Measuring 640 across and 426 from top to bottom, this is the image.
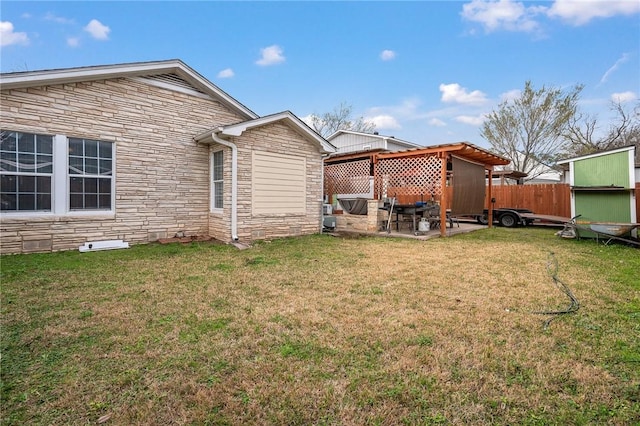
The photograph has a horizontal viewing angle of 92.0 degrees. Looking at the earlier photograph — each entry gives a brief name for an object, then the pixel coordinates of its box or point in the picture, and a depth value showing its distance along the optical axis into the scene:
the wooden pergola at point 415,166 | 9.13
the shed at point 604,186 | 8.26
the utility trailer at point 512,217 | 12.59
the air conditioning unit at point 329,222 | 10.14
